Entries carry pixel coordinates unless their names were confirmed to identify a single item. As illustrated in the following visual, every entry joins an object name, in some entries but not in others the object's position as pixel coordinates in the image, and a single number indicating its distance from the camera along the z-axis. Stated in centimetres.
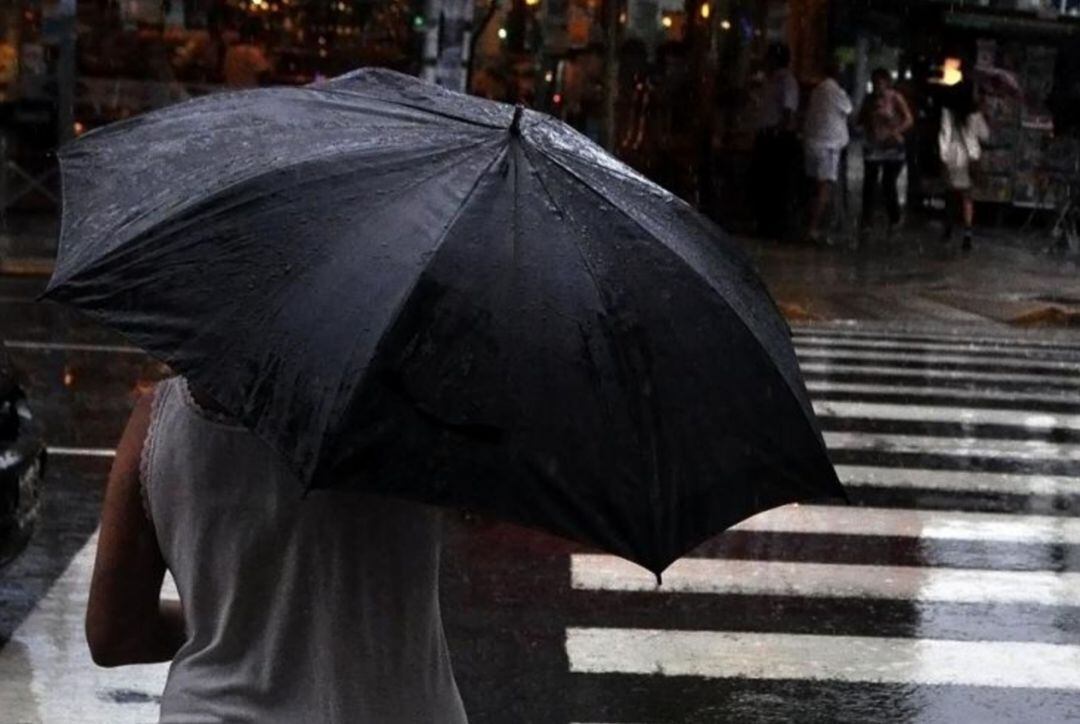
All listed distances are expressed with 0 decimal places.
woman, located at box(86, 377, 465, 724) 248
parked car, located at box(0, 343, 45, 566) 615
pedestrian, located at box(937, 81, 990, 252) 2372
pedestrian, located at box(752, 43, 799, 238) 2378
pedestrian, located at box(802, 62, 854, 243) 2292
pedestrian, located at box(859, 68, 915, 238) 2378
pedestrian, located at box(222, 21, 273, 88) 2248
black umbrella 242
